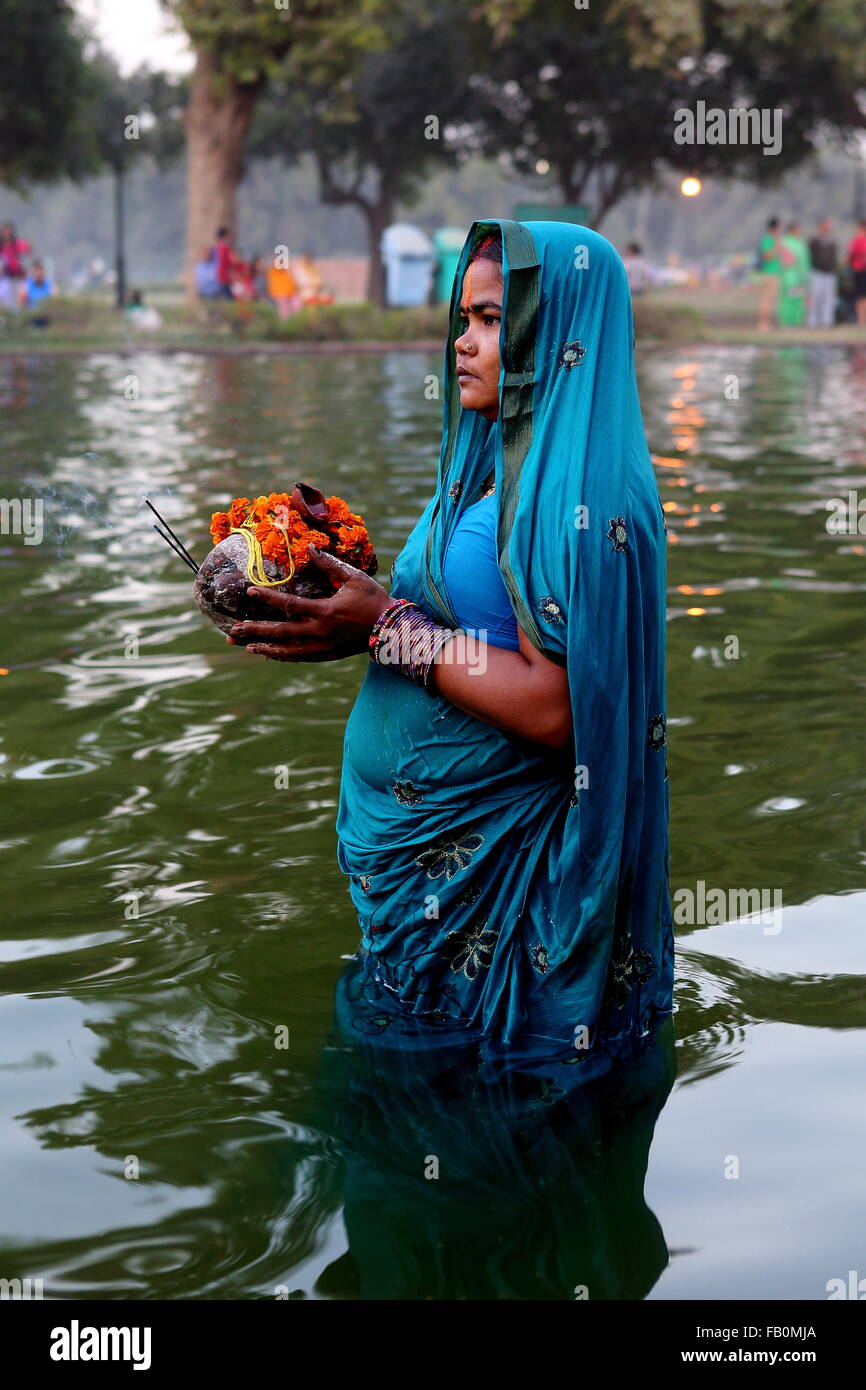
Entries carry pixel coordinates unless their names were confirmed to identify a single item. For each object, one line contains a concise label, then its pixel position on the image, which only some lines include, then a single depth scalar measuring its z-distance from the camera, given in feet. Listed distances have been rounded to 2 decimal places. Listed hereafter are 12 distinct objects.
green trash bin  140.23
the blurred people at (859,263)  109.81
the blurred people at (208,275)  98.14
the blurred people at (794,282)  122.62
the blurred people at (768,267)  116.37
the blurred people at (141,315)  107.23
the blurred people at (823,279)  114.52
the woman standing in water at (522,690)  9.64
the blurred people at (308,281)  118.42
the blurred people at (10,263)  113.70
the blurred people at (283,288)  114.73
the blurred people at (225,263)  96.17
